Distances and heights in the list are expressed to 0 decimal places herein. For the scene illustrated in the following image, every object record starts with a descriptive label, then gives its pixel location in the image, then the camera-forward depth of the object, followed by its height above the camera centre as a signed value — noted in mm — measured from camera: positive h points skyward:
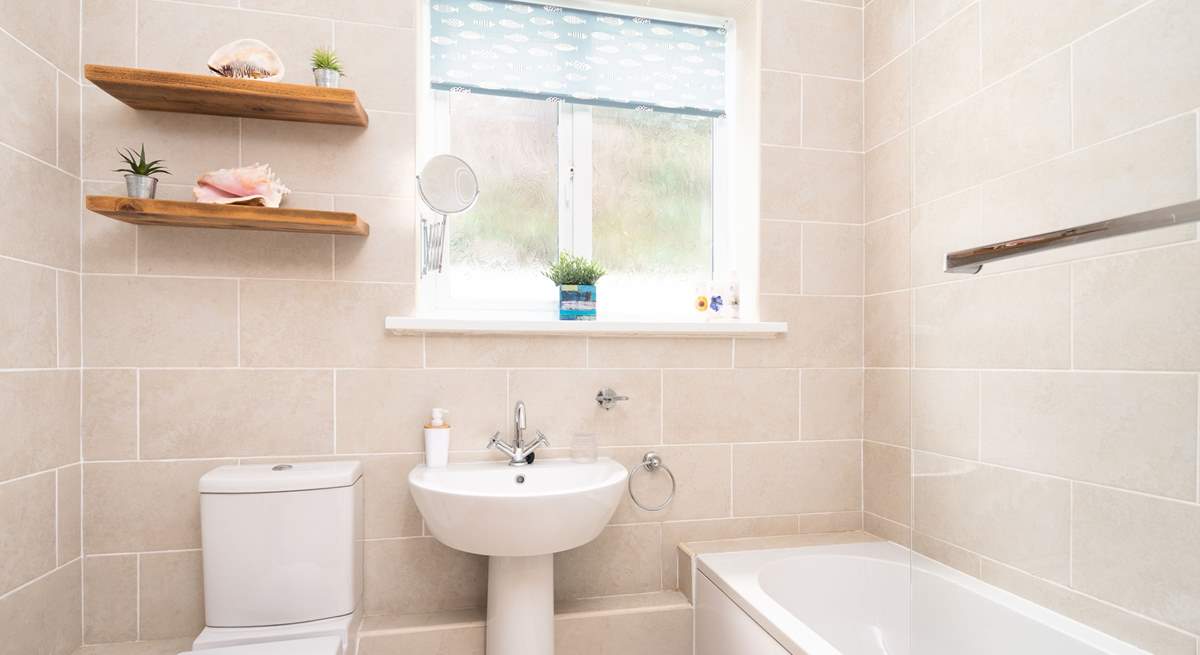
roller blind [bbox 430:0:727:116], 1937 +892
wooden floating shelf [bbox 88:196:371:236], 1444 +272
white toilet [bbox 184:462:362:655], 1491 -564
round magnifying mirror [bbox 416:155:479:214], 1744 +409
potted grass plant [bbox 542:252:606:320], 1879 +120
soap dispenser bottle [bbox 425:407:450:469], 1688 -315
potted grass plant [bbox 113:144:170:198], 1478 +361
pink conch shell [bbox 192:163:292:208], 1523 +350
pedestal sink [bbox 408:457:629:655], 1420 -458
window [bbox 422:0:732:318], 1997 +492
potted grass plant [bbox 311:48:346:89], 1588 +671
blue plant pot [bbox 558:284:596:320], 1878 +73
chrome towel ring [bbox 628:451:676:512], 1867 -429
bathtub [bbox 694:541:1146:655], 797 -659
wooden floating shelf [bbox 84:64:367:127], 1452 +575
